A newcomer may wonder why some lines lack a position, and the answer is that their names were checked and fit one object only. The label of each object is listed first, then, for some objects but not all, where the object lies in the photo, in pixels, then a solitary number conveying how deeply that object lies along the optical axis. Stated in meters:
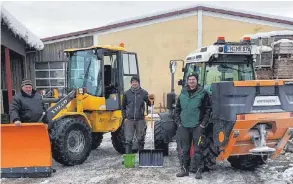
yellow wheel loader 6.99
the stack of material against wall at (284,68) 10.61
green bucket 7.45
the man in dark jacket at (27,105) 7.06
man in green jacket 6.48
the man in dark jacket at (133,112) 7.78
